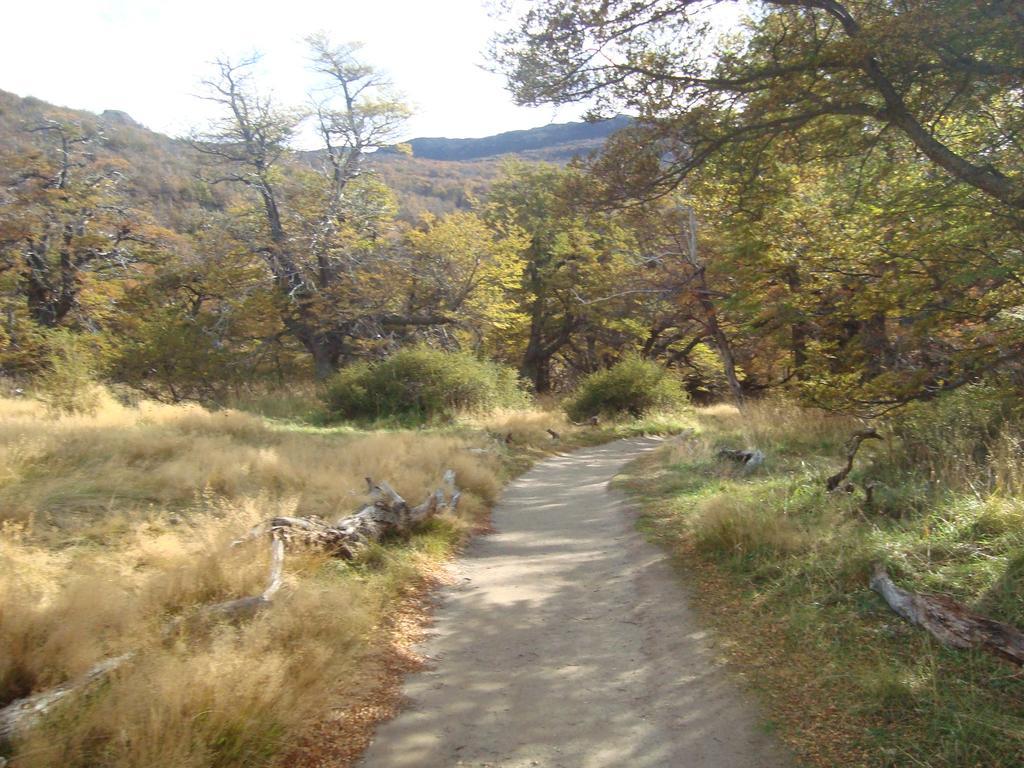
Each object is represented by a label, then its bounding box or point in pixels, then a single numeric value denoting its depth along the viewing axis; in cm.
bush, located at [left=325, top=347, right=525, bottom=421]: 1958
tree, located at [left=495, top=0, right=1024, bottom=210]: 617
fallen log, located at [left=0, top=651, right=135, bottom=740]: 271
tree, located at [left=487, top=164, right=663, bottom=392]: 2562
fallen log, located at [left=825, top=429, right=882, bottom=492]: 666
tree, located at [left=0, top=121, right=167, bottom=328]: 1875
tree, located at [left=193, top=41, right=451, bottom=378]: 2375
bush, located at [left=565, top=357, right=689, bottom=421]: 2495
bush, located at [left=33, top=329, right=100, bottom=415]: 1274
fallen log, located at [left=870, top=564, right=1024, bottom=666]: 340
